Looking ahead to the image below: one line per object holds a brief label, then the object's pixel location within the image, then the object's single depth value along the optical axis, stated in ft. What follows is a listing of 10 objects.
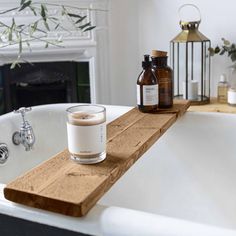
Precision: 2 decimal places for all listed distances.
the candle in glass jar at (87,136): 3.15
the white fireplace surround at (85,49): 8.03
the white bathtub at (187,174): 5.18
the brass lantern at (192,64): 6.79
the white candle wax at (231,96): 6.47
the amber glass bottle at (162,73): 4.89
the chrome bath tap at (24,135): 5.38
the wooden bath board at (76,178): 2.63
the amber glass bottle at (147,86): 4.63
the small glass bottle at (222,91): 6.84
